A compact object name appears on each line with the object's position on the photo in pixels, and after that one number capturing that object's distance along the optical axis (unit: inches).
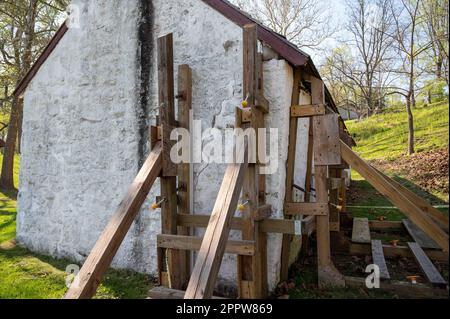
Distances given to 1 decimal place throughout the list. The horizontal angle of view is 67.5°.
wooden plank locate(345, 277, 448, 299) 120.6
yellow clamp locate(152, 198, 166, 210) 144.9
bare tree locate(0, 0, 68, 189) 437.0
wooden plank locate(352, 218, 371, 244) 202.0
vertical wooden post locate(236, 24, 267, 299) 138.0
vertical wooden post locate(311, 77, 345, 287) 148.0
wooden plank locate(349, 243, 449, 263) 138.2
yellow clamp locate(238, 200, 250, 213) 133.3
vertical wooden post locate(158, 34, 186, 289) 149.2
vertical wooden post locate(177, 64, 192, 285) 160.2
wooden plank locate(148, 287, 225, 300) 121.9
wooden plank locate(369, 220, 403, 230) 225.7
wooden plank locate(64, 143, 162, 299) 105.2
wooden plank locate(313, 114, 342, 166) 149.3
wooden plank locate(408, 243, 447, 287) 116.4
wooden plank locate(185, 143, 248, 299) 97.6
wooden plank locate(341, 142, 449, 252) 97.0
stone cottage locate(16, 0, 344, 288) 161.9
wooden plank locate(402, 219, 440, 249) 152.5
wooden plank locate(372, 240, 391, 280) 141.6
